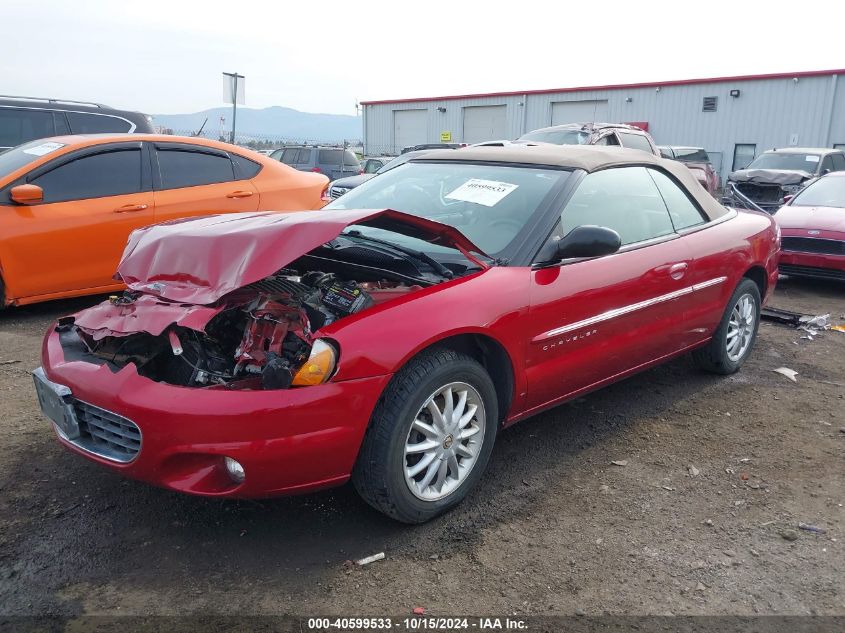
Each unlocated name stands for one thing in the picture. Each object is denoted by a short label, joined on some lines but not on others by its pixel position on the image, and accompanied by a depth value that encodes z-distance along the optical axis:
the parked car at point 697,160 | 15.82
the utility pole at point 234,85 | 14.01
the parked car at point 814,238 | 7.60
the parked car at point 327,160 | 18.61
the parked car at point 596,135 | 12.12
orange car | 5.38
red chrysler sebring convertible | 2.50
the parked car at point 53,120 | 8.45
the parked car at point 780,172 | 12.07
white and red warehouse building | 24.23
